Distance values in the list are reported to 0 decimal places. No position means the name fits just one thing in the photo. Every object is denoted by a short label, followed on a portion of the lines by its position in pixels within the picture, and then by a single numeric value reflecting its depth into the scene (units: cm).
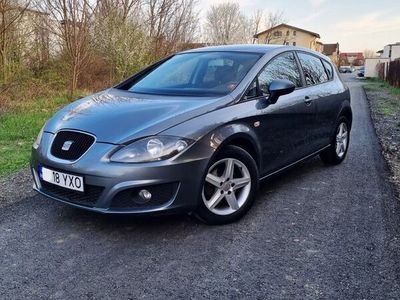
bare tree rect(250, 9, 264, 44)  5106
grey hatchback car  310
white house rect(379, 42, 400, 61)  5288
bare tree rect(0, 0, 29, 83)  1198
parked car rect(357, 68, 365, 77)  5525
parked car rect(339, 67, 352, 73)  7806
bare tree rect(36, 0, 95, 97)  1324
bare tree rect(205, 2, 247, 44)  4657
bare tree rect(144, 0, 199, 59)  2166
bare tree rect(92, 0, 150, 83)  1727
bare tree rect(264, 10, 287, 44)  5240
